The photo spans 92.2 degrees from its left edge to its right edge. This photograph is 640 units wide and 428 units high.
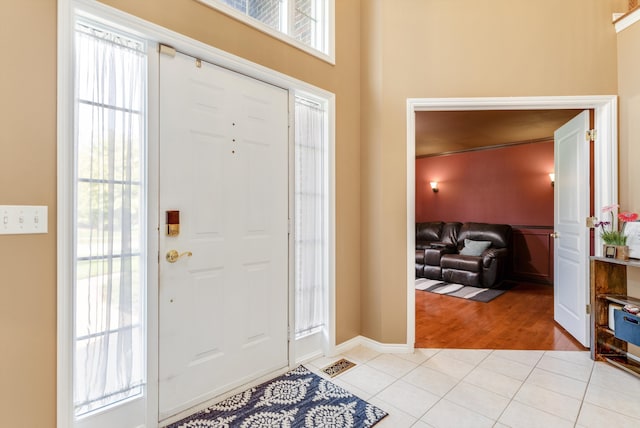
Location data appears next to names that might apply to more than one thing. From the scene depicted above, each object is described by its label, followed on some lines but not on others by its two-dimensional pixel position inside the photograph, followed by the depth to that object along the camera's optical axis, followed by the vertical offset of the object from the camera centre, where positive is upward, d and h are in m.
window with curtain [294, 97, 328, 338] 2.54 -0.01
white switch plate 1.30 -0.02
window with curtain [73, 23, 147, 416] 1.52 -0.02
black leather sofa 5.00 -0.68
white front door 1.80 -0.11
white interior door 2.87 -0.13
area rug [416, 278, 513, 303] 4.56 -1.19
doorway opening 2.60 +0.73
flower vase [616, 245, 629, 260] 2.39 -0.29
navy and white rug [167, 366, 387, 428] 1.80 -1.21
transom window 2.09 +1.51
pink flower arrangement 2.34 -0.11
